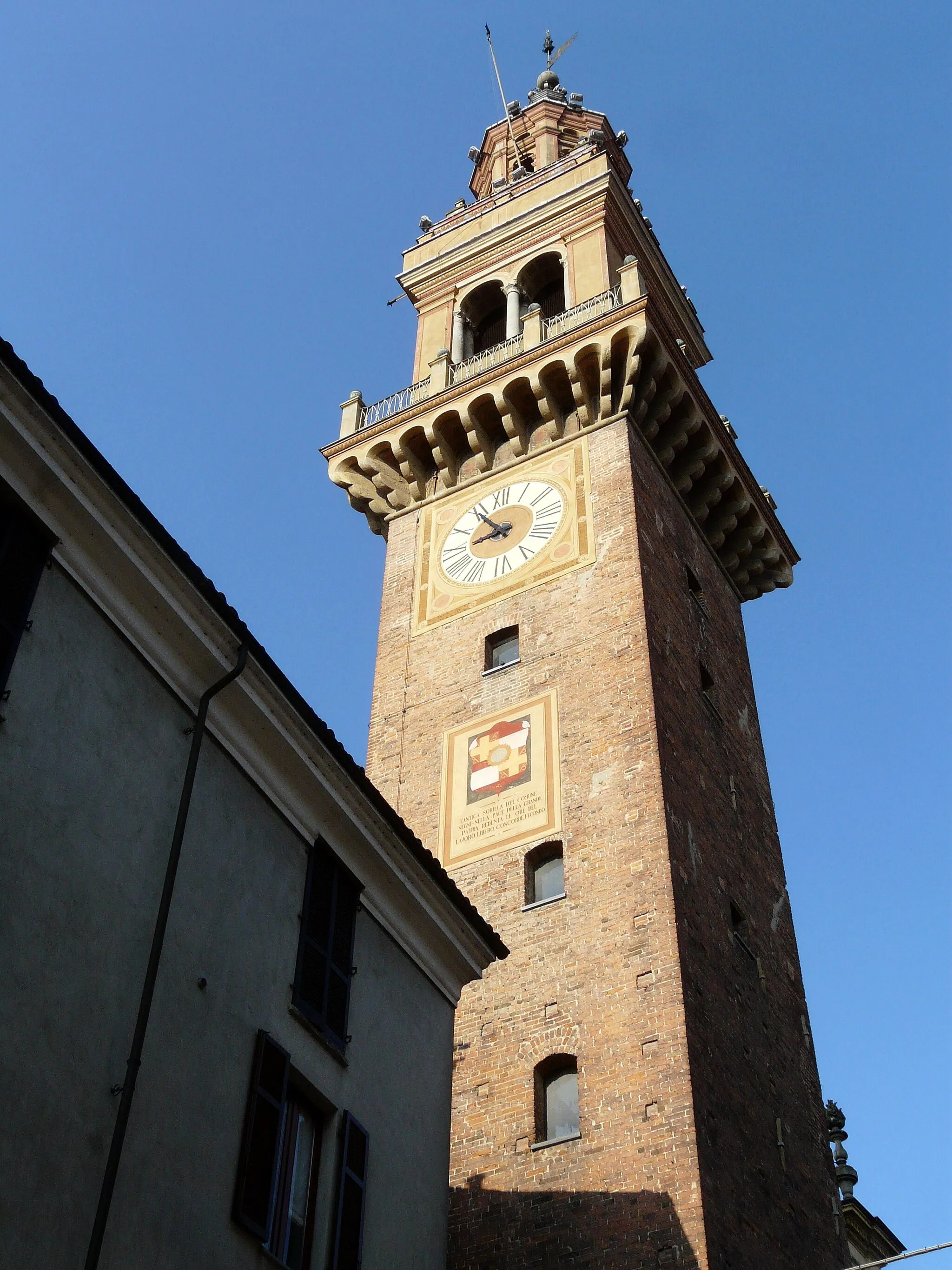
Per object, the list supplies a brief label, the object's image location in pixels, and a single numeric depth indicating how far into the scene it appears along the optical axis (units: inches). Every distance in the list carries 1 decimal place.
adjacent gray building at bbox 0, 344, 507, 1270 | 338.3
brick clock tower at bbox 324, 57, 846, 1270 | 674.2
